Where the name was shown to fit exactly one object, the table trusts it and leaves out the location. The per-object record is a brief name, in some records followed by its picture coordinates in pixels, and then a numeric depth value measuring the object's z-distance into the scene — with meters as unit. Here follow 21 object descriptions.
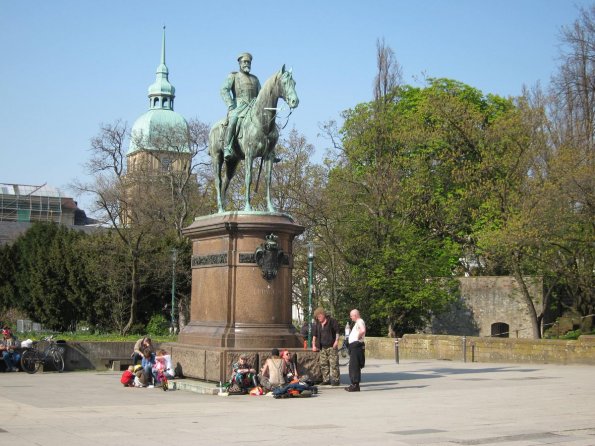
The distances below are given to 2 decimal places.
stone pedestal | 17.61
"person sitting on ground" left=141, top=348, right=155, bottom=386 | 18.80
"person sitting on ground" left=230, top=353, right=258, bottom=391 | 16.53
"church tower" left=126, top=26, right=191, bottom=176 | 55.91
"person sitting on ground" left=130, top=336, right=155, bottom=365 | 19.58
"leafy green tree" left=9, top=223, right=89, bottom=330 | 45.72
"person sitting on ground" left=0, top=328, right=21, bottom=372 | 23.39
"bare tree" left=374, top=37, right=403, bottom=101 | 47.19
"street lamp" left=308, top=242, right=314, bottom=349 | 30.90
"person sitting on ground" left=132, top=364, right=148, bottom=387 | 18.75
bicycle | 23.41
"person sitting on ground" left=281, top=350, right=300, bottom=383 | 16.66
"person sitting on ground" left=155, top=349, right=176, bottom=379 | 18.38
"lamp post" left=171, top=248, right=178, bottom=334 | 36.44
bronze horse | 18.44
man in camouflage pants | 18.16
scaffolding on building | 97.56
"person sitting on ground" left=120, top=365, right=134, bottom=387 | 18.88
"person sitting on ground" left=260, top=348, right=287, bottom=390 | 16.52
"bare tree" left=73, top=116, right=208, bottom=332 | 44.16
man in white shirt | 17.52
